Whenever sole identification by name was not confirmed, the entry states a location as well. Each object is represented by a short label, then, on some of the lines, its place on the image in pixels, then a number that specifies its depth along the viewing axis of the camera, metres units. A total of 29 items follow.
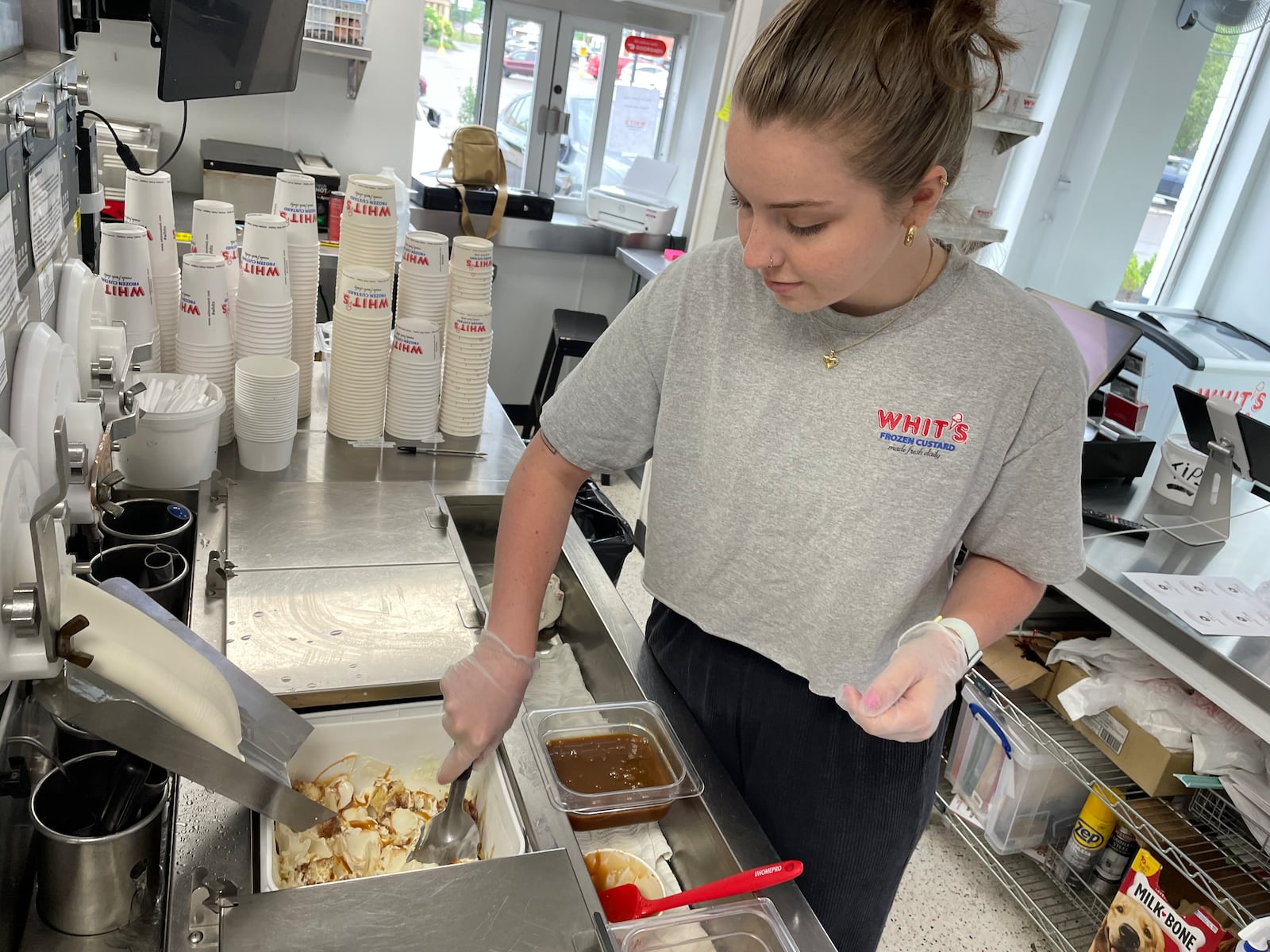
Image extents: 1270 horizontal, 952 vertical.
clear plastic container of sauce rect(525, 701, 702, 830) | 1.17
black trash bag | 2.48
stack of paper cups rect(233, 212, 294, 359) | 1.81
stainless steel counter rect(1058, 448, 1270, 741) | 1.80
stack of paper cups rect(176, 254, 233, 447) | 1.75
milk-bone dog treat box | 1.90
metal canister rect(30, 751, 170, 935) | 0.94
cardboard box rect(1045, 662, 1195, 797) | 2.07
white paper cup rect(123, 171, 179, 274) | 1.85
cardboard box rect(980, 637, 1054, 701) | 2.42
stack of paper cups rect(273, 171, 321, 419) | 2.00
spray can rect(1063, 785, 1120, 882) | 2.32
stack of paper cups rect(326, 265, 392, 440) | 1.91
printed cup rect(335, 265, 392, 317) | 1.89
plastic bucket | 1.62
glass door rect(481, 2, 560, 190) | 4.65
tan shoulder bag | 4.38
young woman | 1.00
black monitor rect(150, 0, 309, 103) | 1.75
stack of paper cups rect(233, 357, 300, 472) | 1.77
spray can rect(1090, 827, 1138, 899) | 2.30
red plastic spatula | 1.03
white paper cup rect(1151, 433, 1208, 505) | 2.54
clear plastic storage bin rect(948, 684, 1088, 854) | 2.42
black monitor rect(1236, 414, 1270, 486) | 2.22
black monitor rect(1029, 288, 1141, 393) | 2.56
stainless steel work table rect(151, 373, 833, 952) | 0.92
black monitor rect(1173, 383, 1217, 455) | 2.44
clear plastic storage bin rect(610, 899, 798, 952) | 1.00
